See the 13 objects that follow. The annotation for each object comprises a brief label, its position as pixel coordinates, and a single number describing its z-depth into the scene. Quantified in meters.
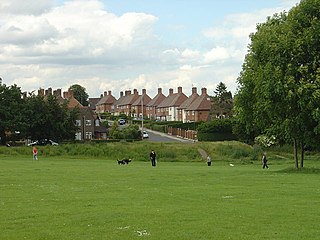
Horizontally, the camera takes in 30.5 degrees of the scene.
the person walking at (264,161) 59.95
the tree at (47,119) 95.81
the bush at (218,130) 115.06
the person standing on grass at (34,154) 71.00
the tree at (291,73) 46.66
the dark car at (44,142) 98.64
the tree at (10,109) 92.88
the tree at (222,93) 136.38
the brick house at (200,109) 167.75
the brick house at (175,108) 197.50
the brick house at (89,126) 132.25
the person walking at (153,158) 61.34
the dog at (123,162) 63.71
